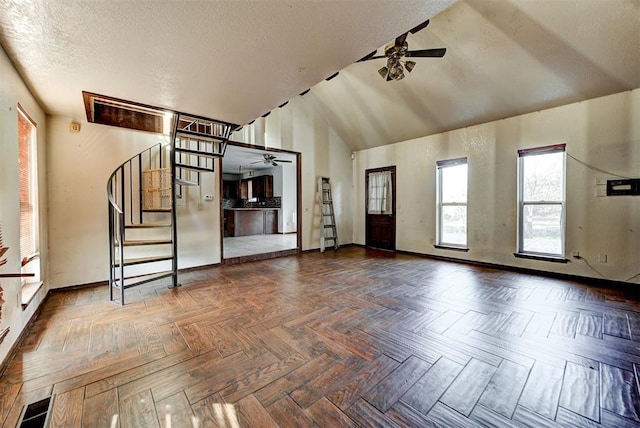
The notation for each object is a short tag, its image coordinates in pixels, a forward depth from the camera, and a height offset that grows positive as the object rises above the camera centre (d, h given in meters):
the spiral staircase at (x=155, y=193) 3.44 +0.23
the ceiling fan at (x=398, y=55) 3.13 +1.90
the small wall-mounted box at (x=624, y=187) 3.36 +0.28
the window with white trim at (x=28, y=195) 2.60 +0.14
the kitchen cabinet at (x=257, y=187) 10.41 +0.90
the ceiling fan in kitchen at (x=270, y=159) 7.77 +1.56
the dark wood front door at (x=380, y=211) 6.13 -0.06
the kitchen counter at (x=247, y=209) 8.56 -0.01
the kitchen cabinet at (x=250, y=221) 8.63 -0.44
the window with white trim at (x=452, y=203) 5.04 +0.11
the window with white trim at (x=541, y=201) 3.97 +0.12
